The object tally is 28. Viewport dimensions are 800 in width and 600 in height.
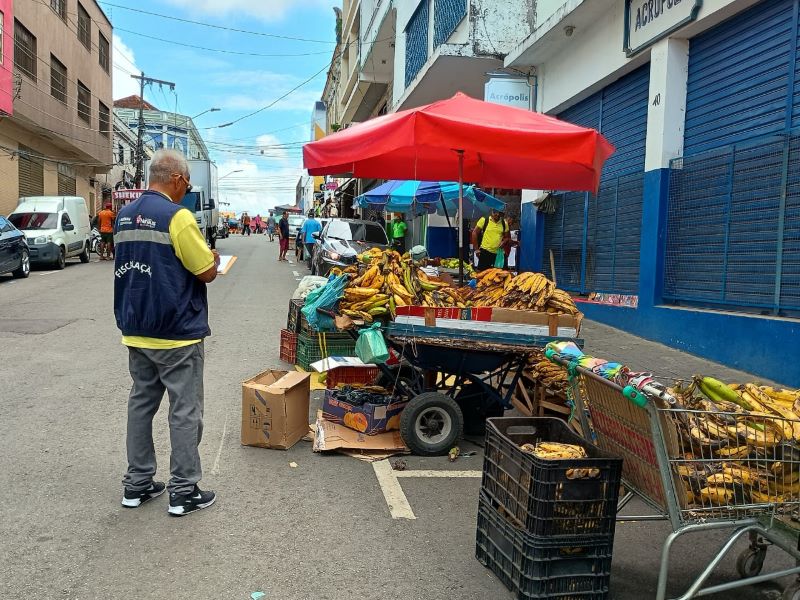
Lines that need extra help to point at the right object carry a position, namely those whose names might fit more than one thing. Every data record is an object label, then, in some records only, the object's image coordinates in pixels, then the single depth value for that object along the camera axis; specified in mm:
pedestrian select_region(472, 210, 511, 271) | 13594
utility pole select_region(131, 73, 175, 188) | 34844
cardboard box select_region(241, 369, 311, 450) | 4836
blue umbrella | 13102
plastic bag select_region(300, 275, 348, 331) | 5172
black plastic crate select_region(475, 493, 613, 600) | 2803
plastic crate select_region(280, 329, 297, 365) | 7730
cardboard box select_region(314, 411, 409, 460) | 4887
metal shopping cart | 2650
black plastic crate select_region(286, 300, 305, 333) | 7605
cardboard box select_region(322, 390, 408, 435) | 5051
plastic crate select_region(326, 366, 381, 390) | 6230
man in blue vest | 3635
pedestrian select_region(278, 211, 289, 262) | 24656
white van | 18422
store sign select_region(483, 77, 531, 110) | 13391
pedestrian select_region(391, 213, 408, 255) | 20625
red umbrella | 5227
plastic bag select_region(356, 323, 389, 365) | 4762
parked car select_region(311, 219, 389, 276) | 15156
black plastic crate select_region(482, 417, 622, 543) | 2760
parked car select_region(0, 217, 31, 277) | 15176
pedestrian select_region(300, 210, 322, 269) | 19583
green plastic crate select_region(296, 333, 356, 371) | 7133
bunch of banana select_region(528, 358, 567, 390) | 5859
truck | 26750
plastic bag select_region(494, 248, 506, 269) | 14109
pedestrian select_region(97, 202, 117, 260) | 21766
